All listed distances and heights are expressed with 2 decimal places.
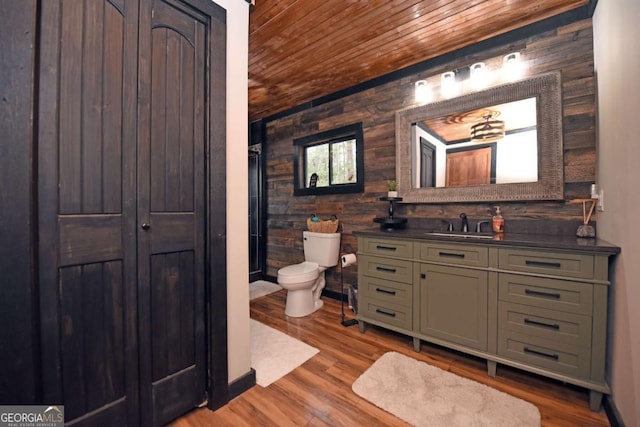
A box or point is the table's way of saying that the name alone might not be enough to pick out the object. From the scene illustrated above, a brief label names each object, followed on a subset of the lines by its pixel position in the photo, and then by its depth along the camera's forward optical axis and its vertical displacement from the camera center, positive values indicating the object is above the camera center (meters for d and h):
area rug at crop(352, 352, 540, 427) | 1.35 -1.12
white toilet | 2.58 -0.69
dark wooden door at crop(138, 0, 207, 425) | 1.25 -0.02
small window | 2.96 +0.58
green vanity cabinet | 1.39 -0.61
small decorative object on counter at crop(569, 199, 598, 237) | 1.66 -0.10
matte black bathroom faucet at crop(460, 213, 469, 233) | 2.16 -0.13
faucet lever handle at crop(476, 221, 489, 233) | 2.10 -0.15
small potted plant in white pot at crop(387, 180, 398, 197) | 2.47 +0.19
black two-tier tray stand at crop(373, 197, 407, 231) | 2.41 -0.12
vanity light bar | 1.96 +1.10
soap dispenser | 1.99 -0.12
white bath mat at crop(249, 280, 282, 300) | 3.34 -1.14
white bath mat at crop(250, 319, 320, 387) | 1.75 -1.13
